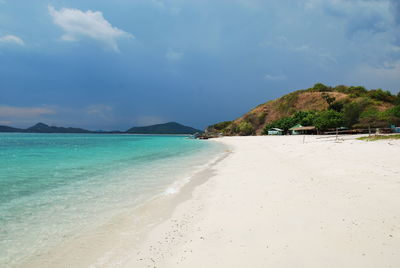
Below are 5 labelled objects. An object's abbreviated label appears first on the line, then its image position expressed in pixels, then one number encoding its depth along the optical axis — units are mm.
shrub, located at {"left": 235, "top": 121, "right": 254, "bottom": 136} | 107500
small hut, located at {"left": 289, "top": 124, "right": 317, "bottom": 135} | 63569
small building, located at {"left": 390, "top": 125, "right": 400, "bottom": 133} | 34125
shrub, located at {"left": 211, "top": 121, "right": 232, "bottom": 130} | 146000
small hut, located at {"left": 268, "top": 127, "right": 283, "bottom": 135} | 81950
